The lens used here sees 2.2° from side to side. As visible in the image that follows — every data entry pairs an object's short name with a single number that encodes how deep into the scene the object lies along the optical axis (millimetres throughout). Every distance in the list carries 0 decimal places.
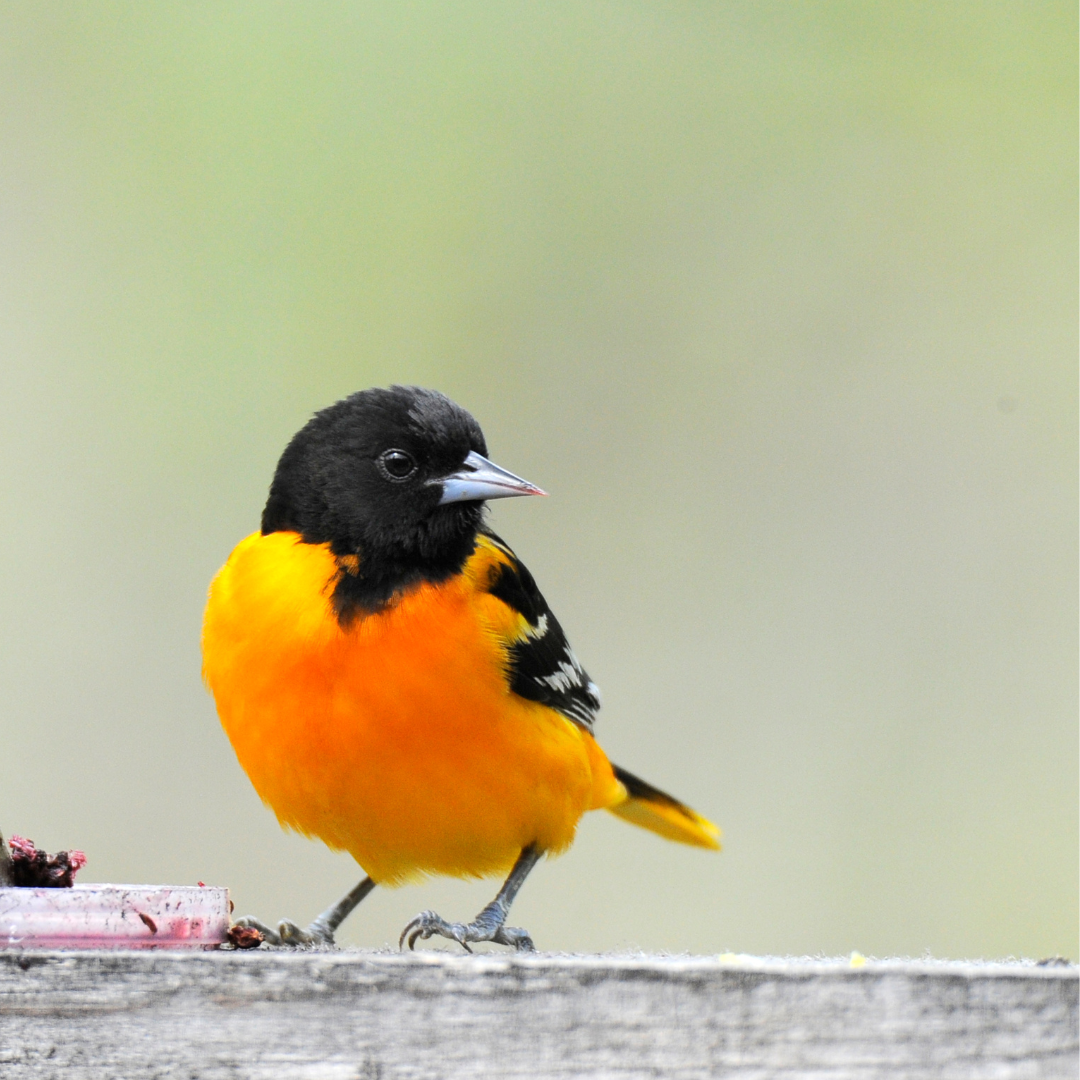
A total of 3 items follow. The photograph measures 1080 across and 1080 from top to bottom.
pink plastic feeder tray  4265
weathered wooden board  4251
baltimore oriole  4328
